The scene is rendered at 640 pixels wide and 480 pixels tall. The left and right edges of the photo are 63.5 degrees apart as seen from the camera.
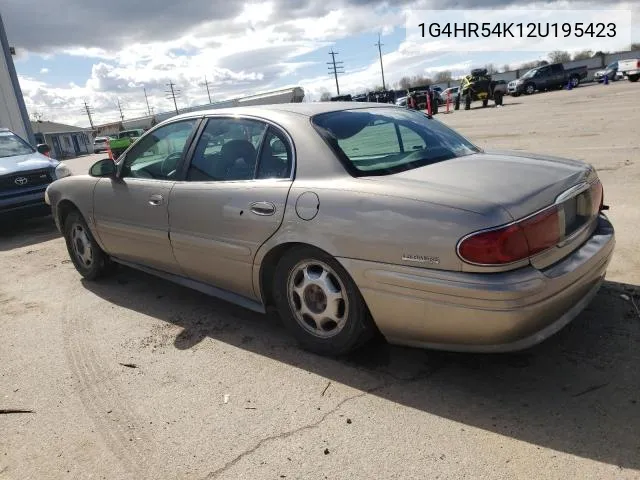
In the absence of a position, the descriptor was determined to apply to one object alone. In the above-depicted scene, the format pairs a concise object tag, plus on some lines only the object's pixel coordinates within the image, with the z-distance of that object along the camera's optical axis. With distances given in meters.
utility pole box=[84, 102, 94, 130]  104.12
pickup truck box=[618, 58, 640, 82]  33.81
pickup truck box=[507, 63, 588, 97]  36.19
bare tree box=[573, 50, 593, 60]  79.11
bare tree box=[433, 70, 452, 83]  94.12
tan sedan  2.38
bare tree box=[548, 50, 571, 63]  79.00
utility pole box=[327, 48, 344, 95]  89.96
